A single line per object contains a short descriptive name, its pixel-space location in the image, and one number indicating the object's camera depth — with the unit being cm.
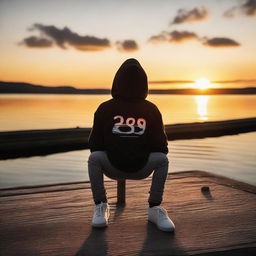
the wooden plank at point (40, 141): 1459
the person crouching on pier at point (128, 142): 375
